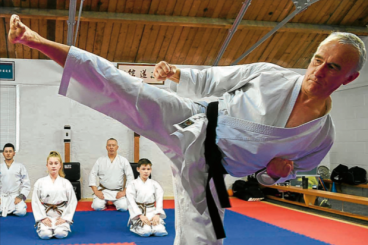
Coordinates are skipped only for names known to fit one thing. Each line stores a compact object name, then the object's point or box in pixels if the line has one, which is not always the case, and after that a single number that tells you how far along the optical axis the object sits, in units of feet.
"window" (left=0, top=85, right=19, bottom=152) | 27.68
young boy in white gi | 15.90
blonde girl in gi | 15.46
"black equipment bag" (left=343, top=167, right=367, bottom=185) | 25.82
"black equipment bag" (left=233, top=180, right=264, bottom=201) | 27.84
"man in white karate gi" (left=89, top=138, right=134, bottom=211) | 23.66
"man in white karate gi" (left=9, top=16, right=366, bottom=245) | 5.13
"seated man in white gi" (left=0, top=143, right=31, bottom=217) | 21.49
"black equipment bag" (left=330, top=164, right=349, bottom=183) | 26.76
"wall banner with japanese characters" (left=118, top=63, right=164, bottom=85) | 28.86
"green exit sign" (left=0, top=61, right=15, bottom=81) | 27.89
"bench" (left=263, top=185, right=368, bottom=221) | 18.83
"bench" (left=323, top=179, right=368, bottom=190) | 24.96
